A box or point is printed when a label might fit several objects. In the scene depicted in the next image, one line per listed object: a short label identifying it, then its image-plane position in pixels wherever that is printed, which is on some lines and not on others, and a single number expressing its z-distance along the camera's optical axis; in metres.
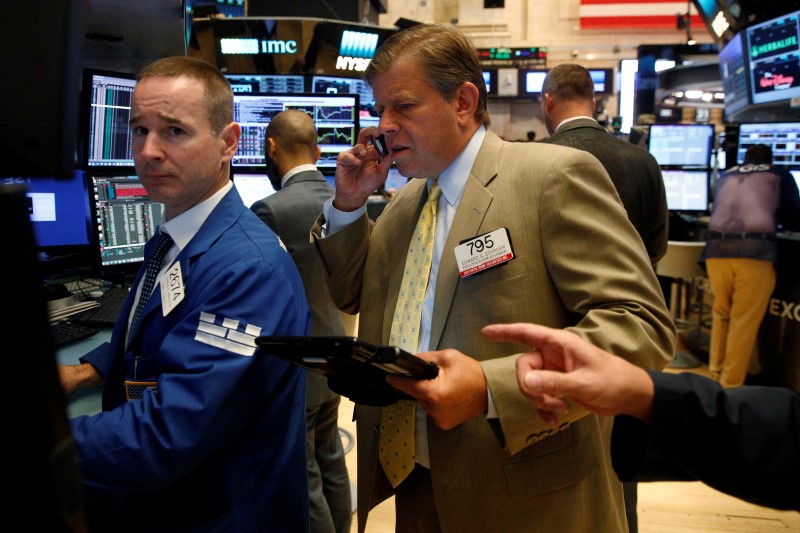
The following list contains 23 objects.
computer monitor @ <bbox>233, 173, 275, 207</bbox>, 3.59
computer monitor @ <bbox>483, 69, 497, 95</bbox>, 12.34
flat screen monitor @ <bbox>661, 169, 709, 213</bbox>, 6.05
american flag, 12.64
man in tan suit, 1.22
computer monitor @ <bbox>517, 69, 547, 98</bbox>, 12.45
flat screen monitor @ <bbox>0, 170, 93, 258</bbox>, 2.65
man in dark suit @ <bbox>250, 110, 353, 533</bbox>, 2.71
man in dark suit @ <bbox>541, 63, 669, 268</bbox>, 2.97
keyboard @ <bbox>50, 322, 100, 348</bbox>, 1.94
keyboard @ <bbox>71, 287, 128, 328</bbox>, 2.12
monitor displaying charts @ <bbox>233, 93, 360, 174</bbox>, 3.56
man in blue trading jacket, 1.16
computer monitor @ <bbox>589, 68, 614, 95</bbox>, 12.24
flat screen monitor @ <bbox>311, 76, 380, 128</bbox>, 4.82
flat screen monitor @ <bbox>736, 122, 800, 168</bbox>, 5.36
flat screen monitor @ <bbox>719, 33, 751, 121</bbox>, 5.88
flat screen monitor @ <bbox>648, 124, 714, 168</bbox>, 6.06
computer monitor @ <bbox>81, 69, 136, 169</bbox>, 2.52
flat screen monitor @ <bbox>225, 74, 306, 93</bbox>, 4.33
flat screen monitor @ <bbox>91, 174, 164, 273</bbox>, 2.62
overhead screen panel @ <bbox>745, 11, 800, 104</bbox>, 5.14
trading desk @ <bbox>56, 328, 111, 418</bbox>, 1.54
